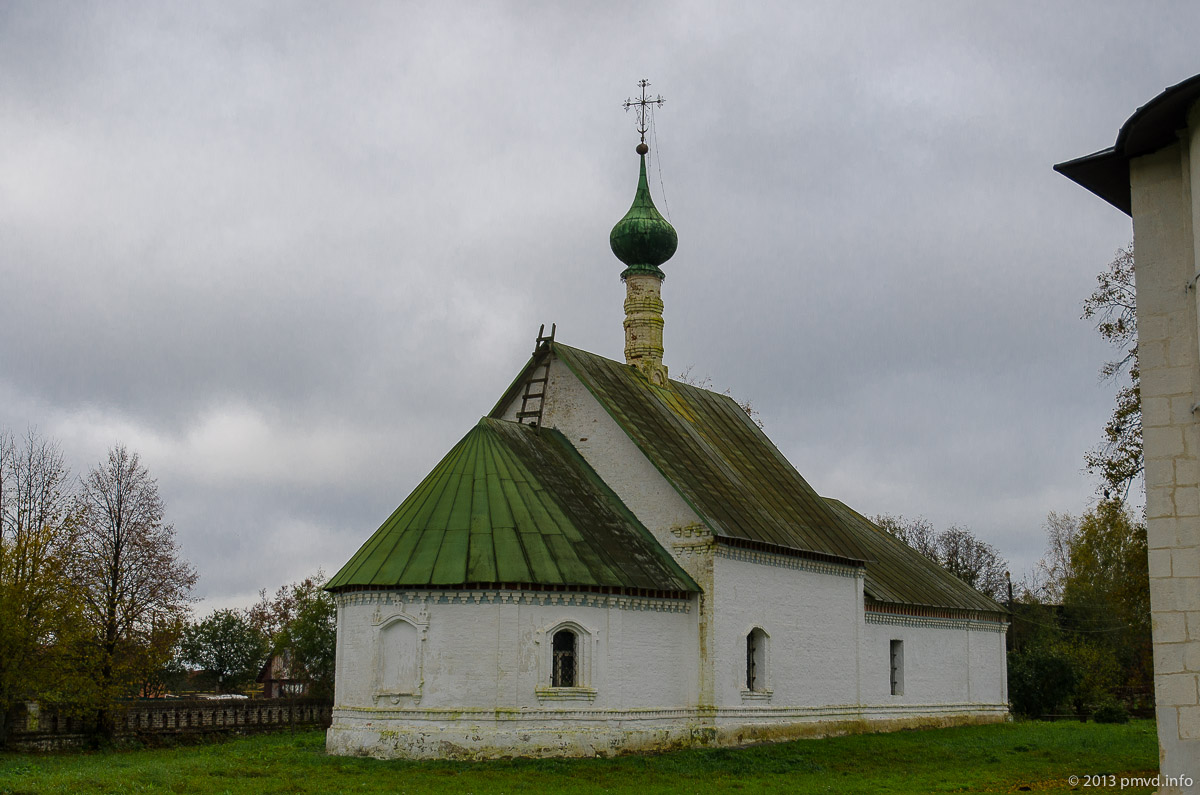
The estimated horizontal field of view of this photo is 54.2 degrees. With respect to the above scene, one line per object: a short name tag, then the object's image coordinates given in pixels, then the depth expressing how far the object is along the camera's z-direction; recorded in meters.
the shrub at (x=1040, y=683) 38.84
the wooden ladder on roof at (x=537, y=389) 26.17
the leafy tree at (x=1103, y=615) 31.57
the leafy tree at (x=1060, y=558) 57.97
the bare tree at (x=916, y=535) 62.62
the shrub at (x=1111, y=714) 35.34
